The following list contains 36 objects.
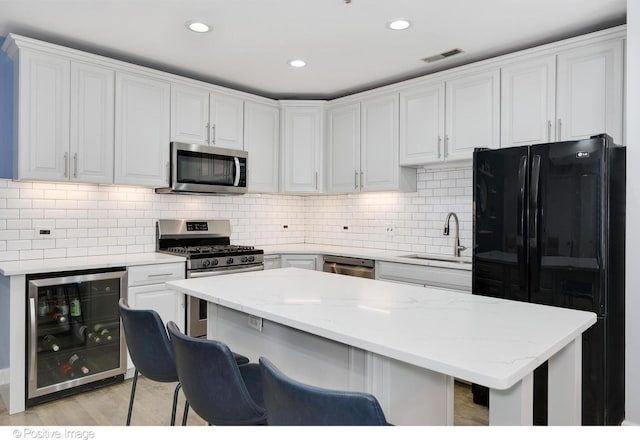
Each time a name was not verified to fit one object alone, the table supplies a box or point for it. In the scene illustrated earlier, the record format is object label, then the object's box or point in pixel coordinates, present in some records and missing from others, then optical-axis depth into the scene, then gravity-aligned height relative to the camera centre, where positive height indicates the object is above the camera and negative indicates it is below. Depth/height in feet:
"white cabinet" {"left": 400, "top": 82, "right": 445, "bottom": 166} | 12.29 +2.77
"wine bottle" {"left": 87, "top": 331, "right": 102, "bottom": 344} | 10.38 -2.73
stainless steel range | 11.91 -0.86
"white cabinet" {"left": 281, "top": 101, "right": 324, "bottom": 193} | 15.10 +2.56
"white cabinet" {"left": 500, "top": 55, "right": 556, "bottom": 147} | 10.28 +2.87
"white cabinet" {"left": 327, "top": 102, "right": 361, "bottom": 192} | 14.34 +2.41
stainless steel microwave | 12.57 +1.48
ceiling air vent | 11.35 +4.32
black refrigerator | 8.06 -0.39
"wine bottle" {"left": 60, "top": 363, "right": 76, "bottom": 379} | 9.91 -3.36
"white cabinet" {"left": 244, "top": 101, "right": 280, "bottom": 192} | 14.40 +2.52
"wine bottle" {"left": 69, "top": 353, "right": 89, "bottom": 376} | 10.10 -3.29
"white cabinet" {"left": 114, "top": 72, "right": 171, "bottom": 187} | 11.51 +2.38
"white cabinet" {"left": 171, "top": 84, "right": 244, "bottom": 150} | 12.66 +3.05
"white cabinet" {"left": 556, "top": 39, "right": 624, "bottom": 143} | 9.27 +2.84
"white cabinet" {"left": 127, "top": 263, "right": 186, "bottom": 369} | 10.78 -1.74
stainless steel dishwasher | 12.94 -1.33
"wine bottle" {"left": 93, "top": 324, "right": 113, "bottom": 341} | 10.49 -2.63
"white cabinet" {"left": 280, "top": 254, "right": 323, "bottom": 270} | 14.28 -1.26
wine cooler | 9.33 -2.55
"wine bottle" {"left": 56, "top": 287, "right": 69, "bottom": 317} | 9.81 -1.83
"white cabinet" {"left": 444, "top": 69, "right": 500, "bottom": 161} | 11.21 +2.81
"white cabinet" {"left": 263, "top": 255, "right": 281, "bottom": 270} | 14.19 -1.30
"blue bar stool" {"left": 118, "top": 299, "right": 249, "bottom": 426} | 6.11 -1.76
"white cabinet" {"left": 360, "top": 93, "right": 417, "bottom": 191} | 13.30 +2.24
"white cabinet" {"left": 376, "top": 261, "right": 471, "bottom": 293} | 10.82 -1.36
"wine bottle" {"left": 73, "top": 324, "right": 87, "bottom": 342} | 10.20 -2.57
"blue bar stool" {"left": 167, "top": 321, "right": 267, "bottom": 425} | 4.73 -1.77
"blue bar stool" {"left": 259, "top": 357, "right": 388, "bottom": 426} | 3.35 -1.43
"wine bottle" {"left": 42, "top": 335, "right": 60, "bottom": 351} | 9.72 -2.70
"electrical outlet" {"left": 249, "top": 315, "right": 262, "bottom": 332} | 6.72 -1.54
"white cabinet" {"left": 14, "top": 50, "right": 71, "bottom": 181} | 9.99 +2.35
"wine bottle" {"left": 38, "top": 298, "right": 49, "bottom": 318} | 9.53 -1.89
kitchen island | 4.09 -1.16
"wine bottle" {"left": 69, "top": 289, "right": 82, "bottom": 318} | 10.03 -1.92
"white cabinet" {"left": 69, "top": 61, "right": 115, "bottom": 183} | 10.74 +2.35
